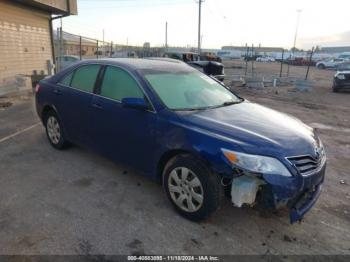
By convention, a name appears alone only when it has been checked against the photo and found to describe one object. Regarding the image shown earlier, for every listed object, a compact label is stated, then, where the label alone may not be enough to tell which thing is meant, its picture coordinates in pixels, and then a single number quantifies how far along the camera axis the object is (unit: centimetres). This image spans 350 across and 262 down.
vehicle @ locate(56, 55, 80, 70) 2012
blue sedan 292
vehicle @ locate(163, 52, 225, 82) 1498
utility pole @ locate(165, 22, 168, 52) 5517
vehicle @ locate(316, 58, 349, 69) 4126
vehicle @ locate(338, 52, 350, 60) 5408
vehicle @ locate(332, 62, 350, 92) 1573
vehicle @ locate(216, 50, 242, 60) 8348
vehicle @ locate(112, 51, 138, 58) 3070
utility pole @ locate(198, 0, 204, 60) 3369
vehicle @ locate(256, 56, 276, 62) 6775
